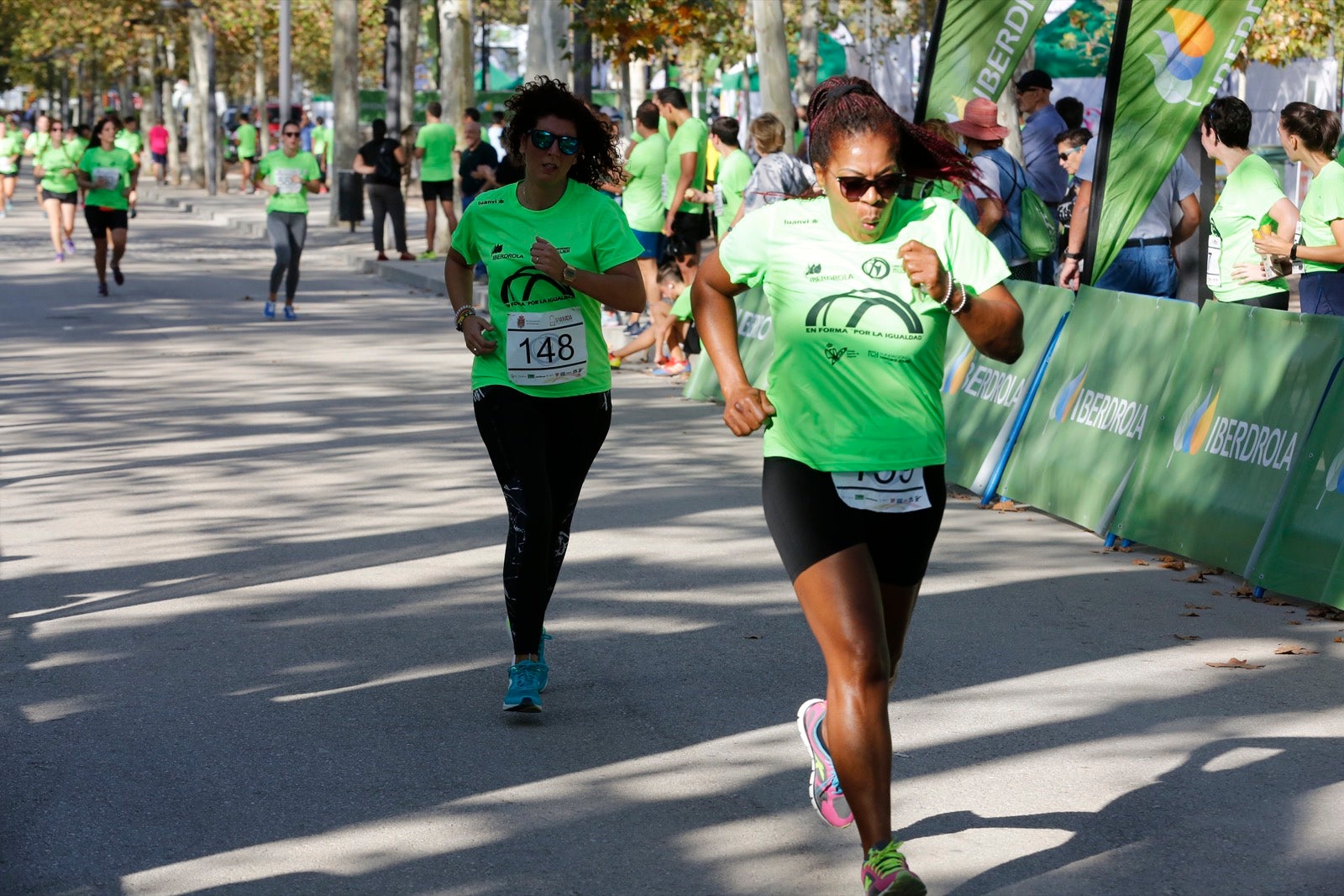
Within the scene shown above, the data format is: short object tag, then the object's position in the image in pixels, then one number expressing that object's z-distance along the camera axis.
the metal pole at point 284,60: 39.50
